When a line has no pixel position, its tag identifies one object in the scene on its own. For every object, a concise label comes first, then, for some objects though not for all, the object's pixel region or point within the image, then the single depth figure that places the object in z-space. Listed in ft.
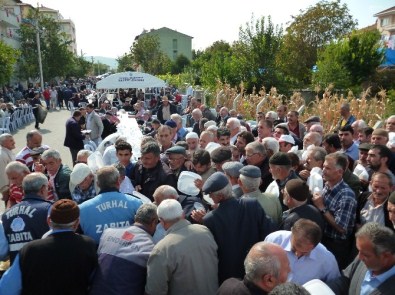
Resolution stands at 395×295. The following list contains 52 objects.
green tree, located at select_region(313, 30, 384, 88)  85.20
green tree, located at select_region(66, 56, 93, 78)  218.77
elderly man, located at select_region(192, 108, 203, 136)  30.35
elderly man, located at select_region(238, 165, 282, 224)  11.68
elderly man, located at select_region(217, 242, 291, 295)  7.15
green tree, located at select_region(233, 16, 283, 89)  64.44
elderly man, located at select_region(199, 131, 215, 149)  20.70
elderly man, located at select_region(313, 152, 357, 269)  11.35
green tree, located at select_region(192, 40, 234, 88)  71.61
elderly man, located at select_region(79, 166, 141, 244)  10.86
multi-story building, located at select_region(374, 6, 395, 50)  205.57
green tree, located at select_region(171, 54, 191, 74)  190.38
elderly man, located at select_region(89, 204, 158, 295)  9.14
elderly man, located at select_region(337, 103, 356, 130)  24.62
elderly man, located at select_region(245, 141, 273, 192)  15.47
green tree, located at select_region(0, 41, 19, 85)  68.44
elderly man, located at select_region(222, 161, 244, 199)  13.01
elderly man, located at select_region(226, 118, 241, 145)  23.07
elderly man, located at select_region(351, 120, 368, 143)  20.83
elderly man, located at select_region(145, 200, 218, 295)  9.18
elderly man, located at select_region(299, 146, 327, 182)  14.10
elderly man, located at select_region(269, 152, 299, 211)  13.04
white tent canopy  47.29
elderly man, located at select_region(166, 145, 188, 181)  16.12
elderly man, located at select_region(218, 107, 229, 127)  32.04
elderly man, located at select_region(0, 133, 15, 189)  20.49
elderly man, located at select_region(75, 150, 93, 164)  18.21
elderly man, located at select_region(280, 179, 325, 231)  10.58
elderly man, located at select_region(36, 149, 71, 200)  15.67
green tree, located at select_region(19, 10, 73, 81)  136.46
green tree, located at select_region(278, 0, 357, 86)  129.39
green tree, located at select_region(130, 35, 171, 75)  153.79
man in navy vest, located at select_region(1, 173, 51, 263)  10.88
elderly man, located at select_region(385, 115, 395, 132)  20.56
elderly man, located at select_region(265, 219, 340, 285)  8.84
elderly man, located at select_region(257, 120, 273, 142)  21.04
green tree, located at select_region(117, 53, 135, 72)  211.61
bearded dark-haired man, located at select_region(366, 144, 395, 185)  13.66
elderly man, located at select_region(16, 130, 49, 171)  19.92
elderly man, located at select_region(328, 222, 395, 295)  7.77
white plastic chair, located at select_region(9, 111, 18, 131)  59.32
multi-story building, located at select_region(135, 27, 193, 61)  299.99
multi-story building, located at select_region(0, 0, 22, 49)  141.87
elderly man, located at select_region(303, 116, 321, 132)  23.79
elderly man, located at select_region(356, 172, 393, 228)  11.16
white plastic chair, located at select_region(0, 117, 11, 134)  52.83
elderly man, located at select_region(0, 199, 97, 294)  8.86
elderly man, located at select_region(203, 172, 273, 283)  10.24
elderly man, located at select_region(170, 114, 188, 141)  26.13
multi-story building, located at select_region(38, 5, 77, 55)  335.30
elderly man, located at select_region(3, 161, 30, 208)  14.94
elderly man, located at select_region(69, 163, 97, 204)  13.92
